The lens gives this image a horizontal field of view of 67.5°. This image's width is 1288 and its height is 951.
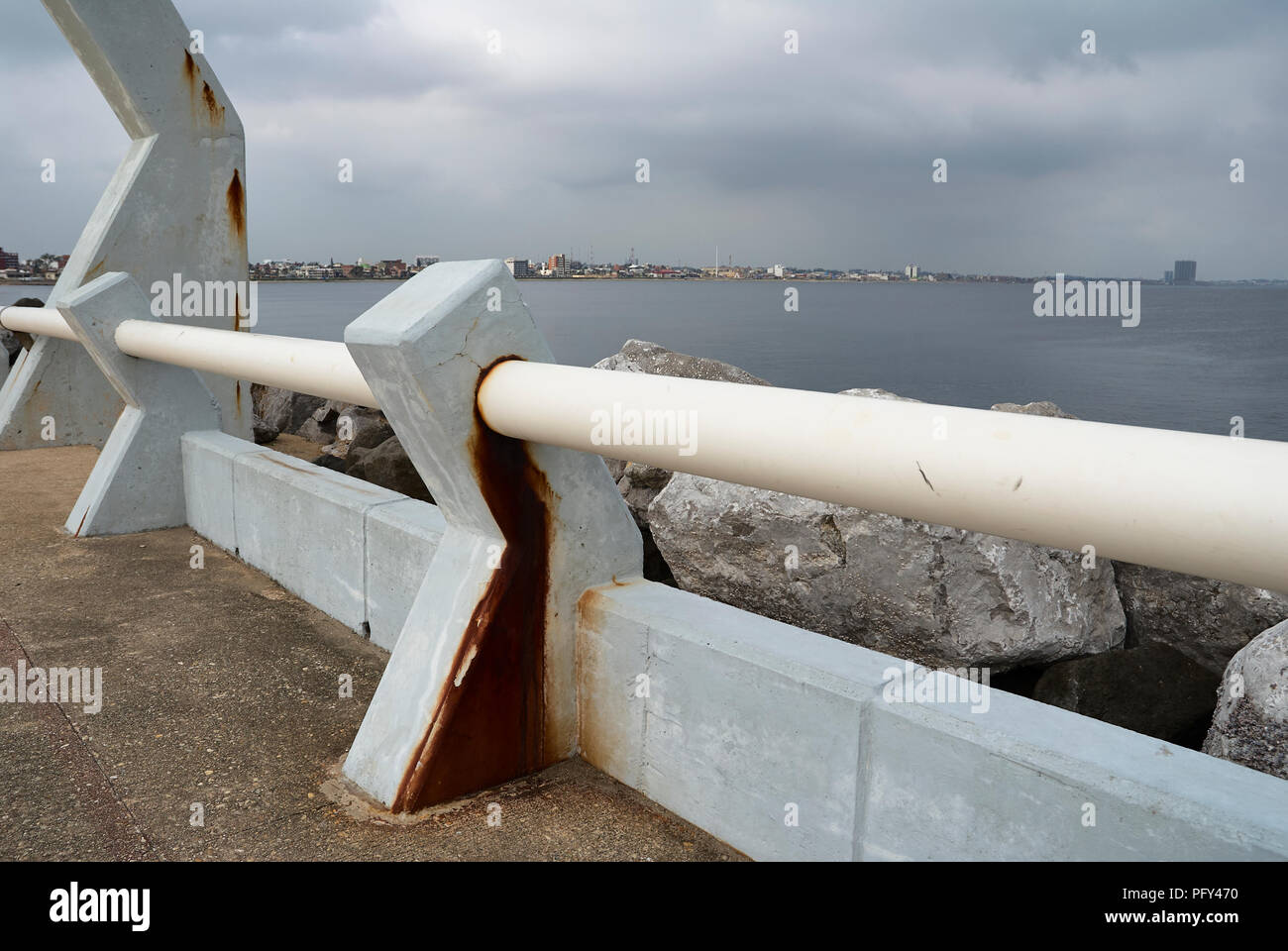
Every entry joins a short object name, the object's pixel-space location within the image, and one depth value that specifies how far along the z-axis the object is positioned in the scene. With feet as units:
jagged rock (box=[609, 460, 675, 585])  18.34
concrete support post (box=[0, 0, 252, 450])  20.48
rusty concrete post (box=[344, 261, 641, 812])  7.68
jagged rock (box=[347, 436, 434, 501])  19.89
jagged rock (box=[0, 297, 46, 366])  34.71
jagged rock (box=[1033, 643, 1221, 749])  11.51
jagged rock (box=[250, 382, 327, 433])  42.78
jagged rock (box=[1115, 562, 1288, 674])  13.66
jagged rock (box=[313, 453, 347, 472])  25.24
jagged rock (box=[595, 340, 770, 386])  20.83
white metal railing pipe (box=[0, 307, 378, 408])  9.89
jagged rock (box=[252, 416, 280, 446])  33.04
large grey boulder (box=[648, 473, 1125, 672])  12.00
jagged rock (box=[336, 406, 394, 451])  27.91
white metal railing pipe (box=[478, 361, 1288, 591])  4.31
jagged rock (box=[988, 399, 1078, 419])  15.79
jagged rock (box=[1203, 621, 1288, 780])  9.11
